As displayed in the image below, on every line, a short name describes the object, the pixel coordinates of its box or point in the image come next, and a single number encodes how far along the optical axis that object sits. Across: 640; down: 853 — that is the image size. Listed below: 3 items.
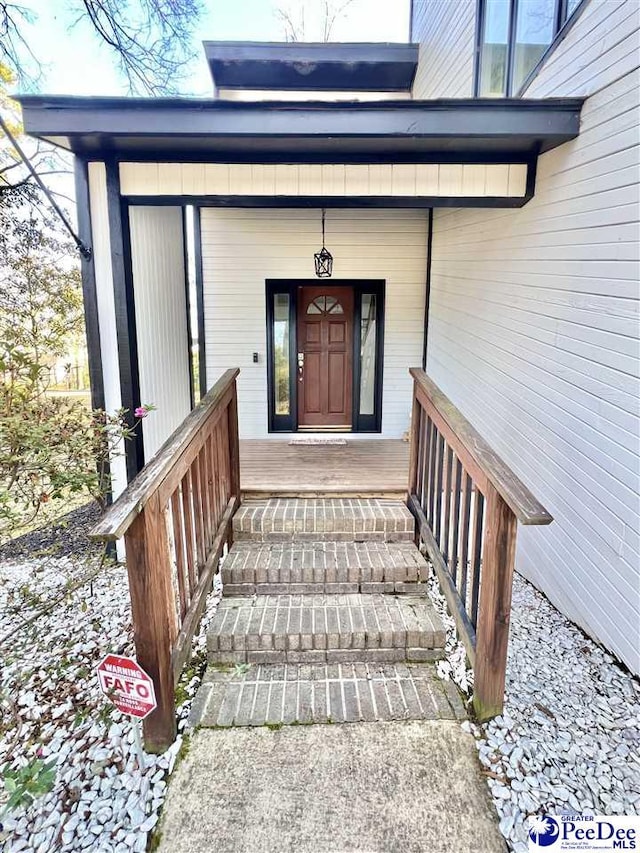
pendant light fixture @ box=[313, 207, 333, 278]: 5.59
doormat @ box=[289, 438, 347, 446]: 6.01
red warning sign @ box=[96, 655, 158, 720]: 1.89
